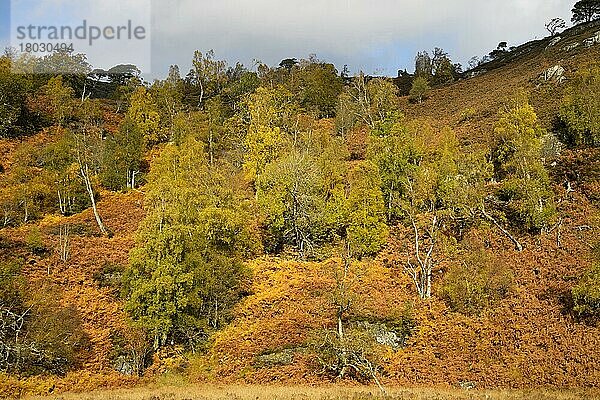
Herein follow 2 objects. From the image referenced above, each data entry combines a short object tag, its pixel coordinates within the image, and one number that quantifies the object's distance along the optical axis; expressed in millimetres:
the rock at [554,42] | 113375
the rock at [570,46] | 96500
